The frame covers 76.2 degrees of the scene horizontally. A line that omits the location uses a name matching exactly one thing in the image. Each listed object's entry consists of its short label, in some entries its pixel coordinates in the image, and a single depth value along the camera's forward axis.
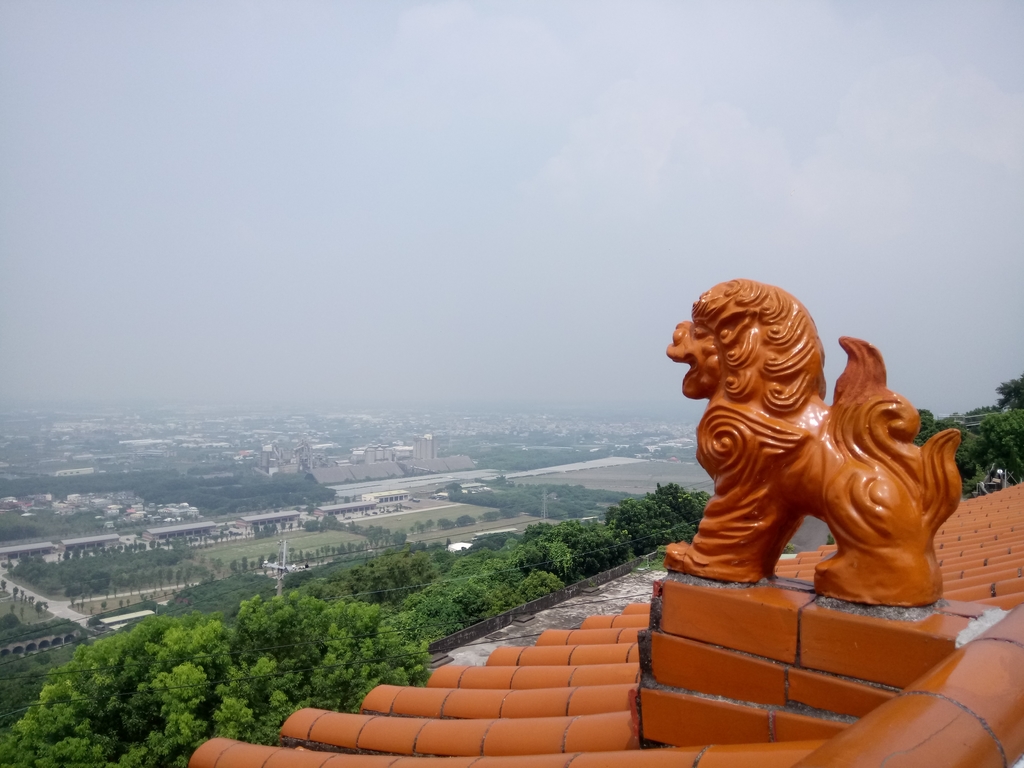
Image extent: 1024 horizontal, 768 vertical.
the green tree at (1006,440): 17.55
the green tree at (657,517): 26.75
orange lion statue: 2.15
